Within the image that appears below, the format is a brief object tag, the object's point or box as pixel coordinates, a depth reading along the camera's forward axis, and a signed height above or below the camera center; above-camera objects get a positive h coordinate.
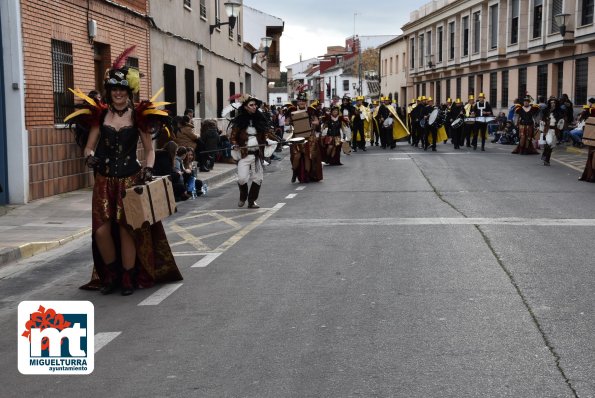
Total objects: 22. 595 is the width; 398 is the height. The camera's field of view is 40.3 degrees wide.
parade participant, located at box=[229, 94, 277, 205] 12.90 -0.17
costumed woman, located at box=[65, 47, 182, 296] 6.76 -0.30
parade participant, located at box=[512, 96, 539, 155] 24.33 +0.11
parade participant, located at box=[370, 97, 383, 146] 31.95 +0.14
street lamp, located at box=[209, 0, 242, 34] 25.50 +3.85
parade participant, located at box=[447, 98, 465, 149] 29.47 +0.18
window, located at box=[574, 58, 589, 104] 31.06 +1.88
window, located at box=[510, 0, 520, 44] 40.31 +5.40
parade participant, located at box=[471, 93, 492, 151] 28.33 +0.55
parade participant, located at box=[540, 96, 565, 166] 20.14 +0.16
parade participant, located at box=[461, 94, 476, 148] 29.00 +0.25
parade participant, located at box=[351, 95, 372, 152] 29.27 +0.10
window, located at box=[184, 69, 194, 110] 25.84 +1.41
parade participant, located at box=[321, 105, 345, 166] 21.38 -0.19
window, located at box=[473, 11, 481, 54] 47.00 +5.68
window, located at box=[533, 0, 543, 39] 36.88 +5.12
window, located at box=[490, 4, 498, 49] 43.77 +5.59
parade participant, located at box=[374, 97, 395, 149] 30.66 +0.30
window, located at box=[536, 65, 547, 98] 36.28 +2.17
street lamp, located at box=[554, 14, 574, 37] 31.53 +4.13
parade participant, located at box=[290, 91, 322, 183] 17.19 -0.66
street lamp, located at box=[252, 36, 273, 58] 36.06 +3.92
